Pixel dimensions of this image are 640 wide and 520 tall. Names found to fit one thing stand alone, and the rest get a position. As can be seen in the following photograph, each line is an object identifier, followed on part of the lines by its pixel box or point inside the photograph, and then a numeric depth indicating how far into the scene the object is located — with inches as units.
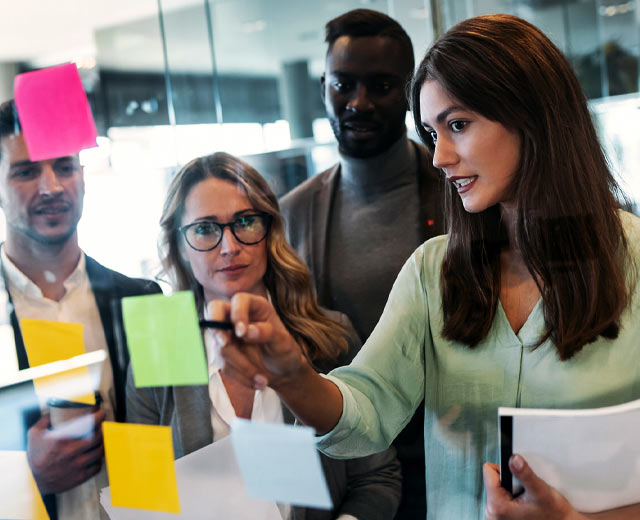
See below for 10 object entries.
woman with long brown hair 27.2
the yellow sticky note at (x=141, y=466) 33.3
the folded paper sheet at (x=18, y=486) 35.2
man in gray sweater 32.5
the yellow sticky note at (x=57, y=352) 34.9
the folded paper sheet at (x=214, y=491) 31.4
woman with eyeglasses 30.3
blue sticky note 26.7
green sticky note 30.0
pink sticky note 33.7
